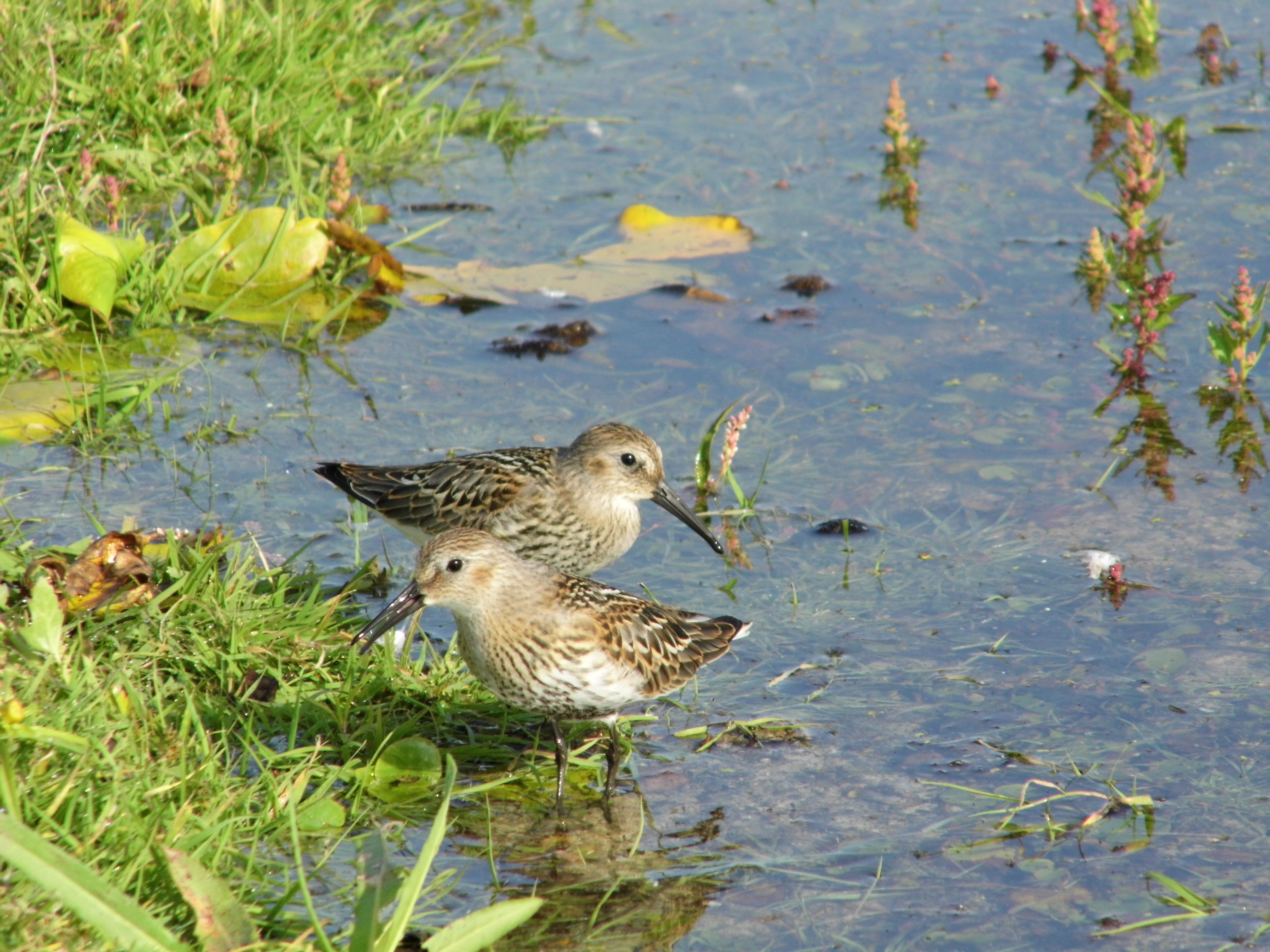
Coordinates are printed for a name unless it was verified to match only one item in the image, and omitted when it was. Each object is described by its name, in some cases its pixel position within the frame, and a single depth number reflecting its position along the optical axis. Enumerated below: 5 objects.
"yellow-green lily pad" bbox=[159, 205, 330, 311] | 16.12
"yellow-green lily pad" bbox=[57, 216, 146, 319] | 14.86
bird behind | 13.30
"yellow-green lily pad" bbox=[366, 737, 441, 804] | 10.37
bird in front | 10.59
